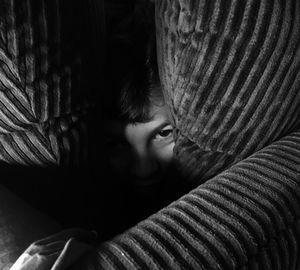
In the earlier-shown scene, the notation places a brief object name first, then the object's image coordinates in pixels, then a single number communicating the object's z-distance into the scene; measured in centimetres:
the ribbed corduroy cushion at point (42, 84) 42
